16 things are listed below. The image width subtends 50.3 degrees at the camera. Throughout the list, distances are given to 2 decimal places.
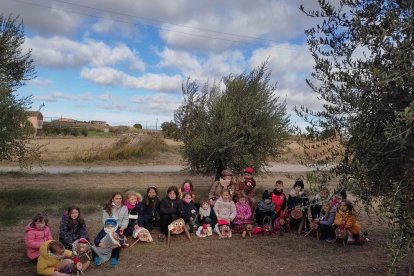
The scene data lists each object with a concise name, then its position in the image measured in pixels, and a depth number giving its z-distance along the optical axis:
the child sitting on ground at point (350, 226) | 9.60
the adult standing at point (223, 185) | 11.03
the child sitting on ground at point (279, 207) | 10.43
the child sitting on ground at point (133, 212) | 9.54
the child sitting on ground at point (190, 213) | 10.12
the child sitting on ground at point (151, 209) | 10.02
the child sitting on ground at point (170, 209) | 9.82
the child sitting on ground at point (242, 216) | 10.23
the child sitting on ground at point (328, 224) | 9.87
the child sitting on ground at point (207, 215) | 10.19
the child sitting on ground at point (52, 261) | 6.98
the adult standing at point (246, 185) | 11.22
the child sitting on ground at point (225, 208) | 10.20
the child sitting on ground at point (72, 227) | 8.39
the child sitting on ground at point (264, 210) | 10.50
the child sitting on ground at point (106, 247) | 7.91
